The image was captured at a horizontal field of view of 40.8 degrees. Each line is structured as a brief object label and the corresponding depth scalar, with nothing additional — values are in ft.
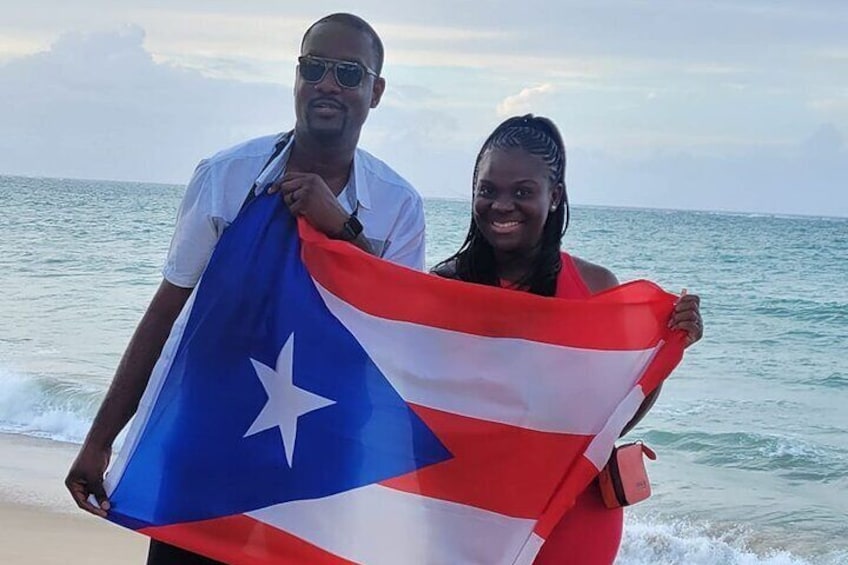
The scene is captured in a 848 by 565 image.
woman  10.39
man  10.59
